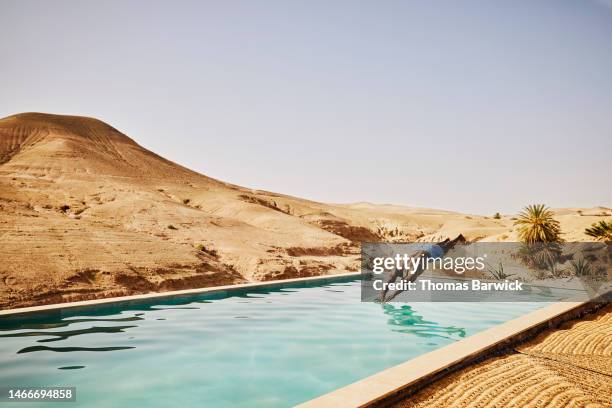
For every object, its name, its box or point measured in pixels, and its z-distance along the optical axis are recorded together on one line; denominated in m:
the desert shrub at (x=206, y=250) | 22.77
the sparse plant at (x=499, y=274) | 20.61
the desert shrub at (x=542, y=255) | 22.69
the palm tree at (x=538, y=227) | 23.00
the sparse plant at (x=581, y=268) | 20.44
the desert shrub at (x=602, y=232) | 22.03
